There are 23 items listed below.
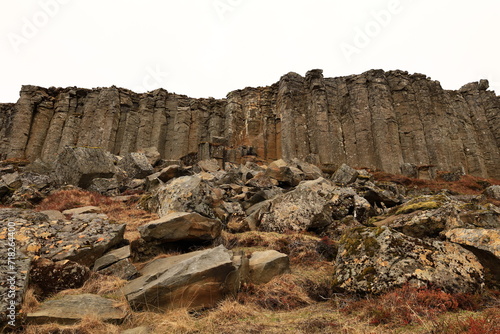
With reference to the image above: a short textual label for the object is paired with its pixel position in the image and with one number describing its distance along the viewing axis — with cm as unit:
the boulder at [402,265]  501
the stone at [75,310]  440
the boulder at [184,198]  1004
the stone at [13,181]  1451
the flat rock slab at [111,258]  649
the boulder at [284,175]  1869
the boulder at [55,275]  539
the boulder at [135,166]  1938
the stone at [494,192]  1982
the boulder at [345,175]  1875
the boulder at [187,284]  509
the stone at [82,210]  1021
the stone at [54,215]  864
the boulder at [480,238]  548
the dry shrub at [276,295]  551
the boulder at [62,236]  628
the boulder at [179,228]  779
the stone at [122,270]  625
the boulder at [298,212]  1048
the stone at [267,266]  653
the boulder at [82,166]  1624
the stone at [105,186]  1578
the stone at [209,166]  2408
